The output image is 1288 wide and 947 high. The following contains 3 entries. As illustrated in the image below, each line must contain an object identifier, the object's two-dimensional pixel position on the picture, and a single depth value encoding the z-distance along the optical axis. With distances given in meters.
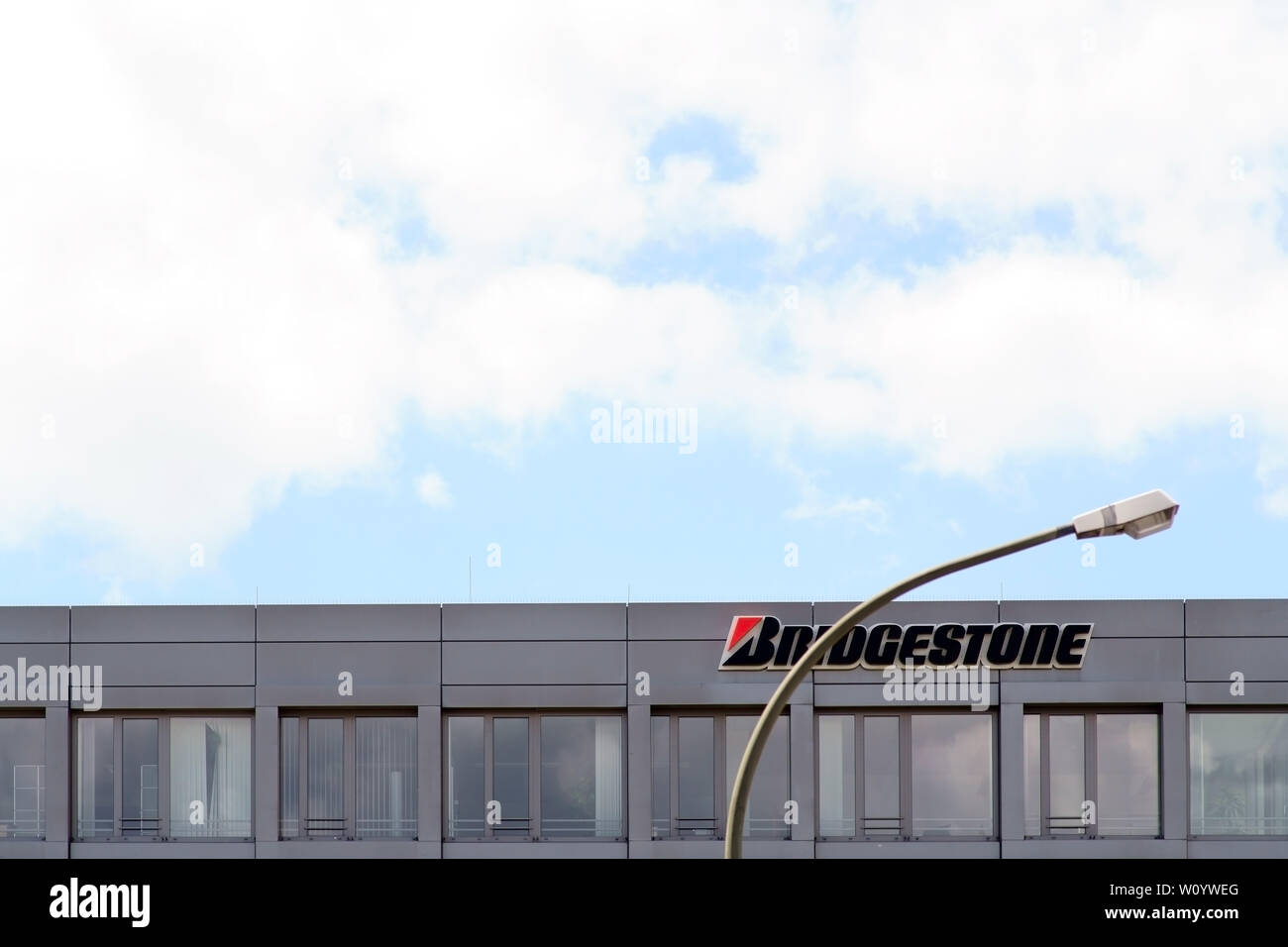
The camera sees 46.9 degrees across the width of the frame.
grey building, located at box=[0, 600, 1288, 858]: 26.56
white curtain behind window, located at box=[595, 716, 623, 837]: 26.86
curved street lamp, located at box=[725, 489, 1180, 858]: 15.74
